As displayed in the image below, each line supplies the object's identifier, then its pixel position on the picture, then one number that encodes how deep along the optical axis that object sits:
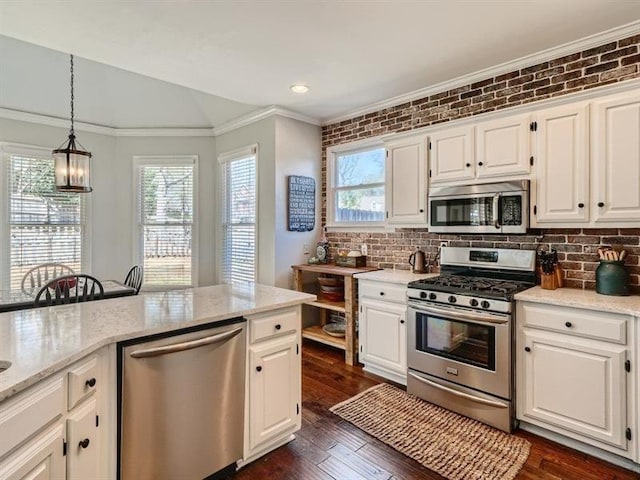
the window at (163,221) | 4.93
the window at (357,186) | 3.98
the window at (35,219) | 4.12
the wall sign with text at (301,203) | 4.07
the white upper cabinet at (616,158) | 2.18
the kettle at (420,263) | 3.38
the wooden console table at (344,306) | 3.47
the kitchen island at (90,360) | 1.10
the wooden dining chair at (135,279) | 3.92
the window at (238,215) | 4.34
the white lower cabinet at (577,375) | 1.98
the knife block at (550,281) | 2.52
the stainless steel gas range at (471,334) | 2.37
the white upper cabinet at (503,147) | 2.60
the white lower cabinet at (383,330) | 3.02
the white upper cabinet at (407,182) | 3.24
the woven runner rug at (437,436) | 2.01
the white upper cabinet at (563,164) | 2.35
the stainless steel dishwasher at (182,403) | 1.55
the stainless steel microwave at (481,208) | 2.60
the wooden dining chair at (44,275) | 3.73
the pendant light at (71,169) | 2.85
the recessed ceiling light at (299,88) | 3.35
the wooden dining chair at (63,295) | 2.70
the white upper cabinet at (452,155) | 2.90
